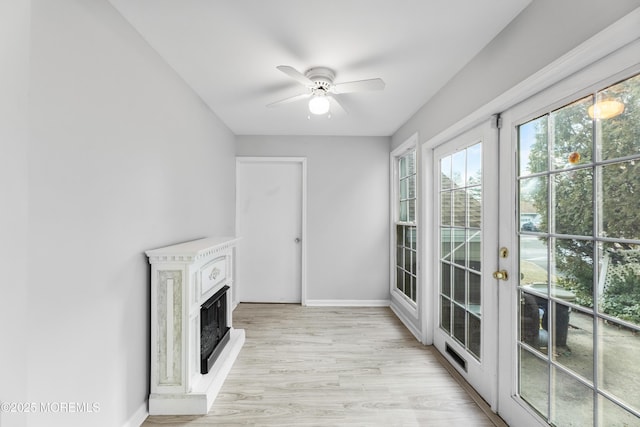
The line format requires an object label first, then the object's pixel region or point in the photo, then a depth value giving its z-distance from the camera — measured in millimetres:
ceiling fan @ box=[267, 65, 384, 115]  2258
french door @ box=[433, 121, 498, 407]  2098
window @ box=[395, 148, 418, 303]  3674
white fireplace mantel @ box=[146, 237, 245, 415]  2006
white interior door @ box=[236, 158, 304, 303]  4422
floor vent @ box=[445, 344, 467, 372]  2475
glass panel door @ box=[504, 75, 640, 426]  1227
